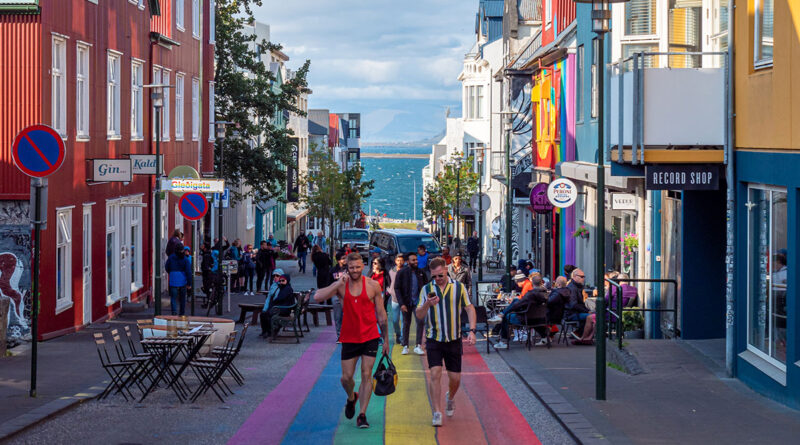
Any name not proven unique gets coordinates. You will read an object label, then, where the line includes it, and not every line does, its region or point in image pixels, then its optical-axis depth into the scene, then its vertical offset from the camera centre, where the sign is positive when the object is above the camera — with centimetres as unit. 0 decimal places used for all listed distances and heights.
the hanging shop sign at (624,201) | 2089 +28
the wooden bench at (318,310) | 2423 -208
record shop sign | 1473 +53
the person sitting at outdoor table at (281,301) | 2061 -161
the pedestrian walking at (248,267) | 3368 -160
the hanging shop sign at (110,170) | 2184 +89
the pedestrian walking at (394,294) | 1864 -133
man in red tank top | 1129 -109
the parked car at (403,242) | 3622 -89
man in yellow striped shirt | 1156 -117
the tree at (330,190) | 6656 +158
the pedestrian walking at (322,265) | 2809 -127
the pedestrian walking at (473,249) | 4541 -137
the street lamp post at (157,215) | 2020 +0
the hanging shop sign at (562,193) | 2098 +43
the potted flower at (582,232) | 2729 -40
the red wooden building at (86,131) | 1905 +175
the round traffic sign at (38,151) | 1248 +73
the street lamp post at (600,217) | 1256 -1
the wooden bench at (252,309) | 2311 -198
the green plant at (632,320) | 1953 -186
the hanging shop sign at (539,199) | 3034 +46
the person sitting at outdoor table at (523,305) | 1862 -156
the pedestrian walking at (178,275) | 2308 -127
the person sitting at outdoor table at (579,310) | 1912 -165
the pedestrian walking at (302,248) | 4553 -136
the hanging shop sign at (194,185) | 2092 +57
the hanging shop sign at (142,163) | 2247 +106
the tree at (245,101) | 4550 +477
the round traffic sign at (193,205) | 2105 +19
